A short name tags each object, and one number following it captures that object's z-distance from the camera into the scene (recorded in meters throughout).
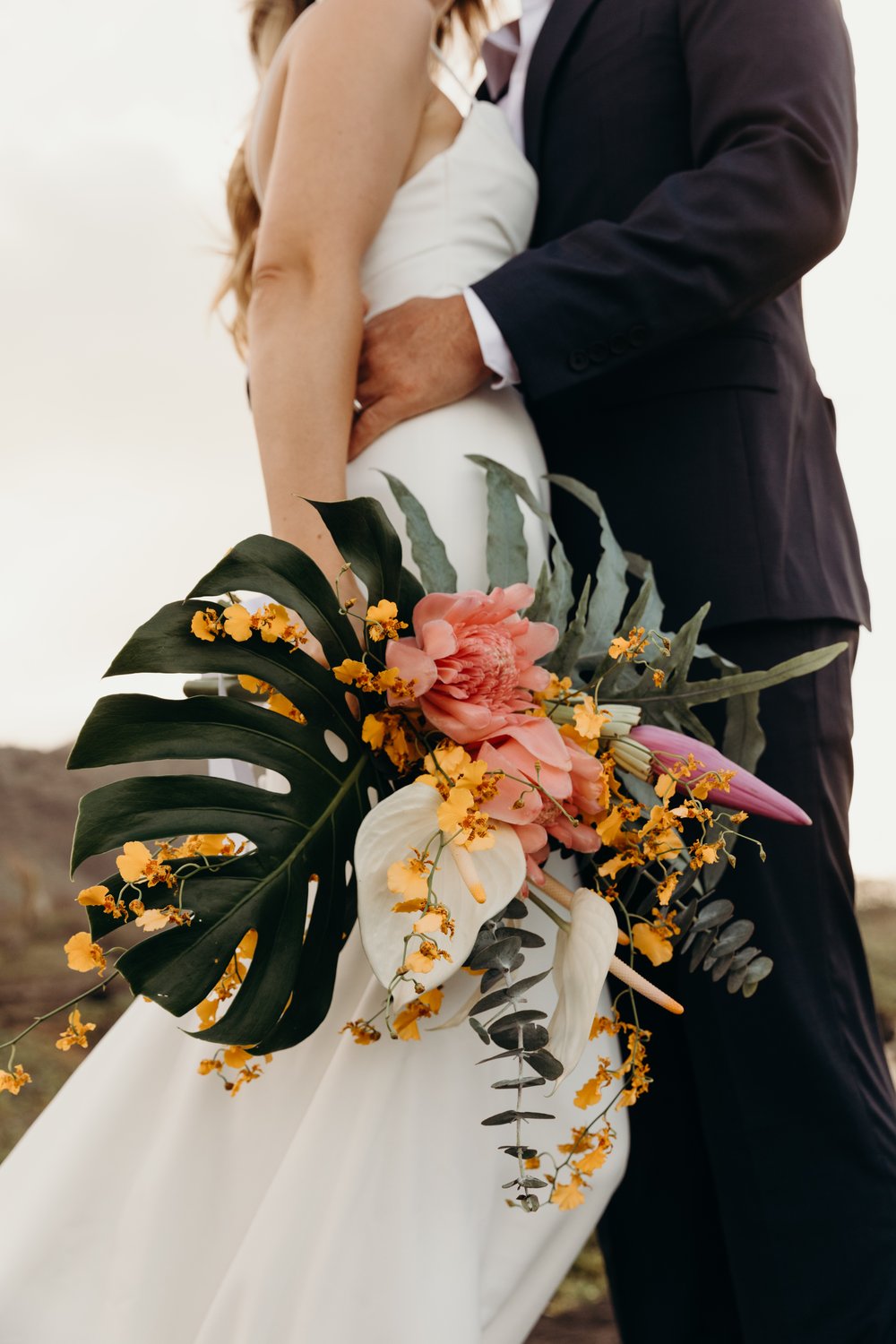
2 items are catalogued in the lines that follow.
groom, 1.15
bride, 0.89
